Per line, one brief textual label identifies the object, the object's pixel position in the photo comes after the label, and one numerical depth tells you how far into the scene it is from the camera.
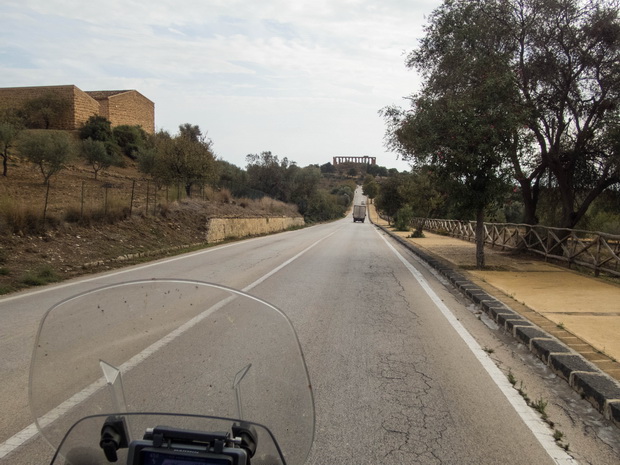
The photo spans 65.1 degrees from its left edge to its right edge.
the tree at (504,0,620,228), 13.87
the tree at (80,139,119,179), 34.84
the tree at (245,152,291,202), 67.62
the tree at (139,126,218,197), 29.12
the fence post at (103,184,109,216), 17.60
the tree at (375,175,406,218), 56.28
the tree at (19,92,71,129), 44.84
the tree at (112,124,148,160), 47.96
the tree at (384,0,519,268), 12.37
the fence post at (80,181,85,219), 16.19
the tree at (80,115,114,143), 43.91
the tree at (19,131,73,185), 25.17
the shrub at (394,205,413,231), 45.16
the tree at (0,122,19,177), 25.11
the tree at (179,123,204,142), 50.93
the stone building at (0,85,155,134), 46.34
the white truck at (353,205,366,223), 86.50
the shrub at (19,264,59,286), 10.09
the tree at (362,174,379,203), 143.25
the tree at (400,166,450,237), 32.38
